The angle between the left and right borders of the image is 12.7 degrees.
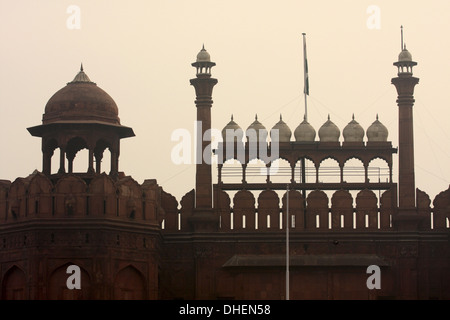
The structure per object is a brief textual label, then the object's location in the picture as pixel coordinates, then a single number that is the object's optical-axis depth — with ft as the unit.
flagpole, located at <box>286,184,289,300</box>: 245.04
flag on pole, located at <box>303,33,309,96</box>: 276.62
